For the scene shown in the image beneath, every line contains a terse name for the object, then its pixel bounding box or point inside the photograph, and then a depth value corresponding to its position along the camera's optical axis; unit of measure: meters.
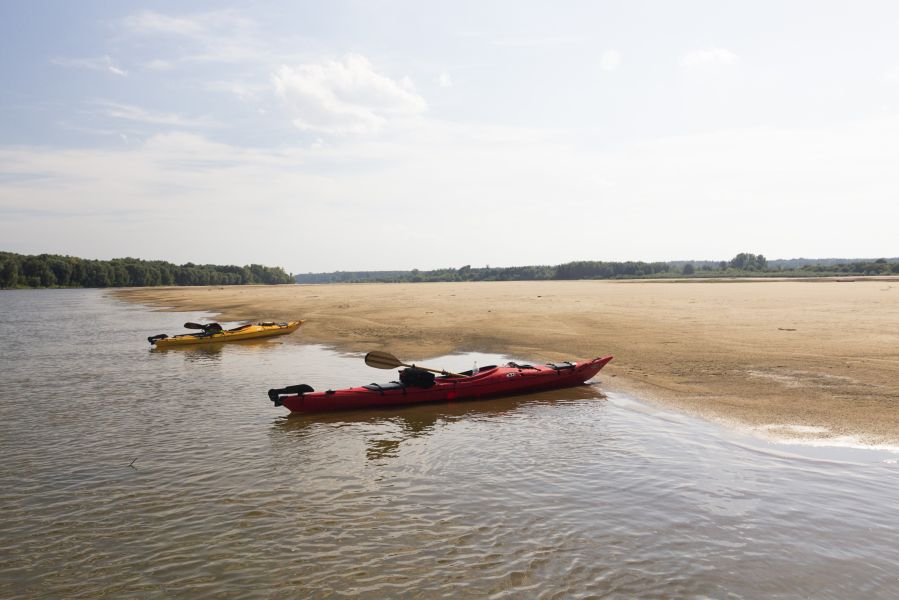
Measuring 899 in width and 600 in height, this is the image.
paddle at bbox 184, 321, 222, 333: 26.84
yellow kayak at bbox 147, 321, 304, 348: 25.48
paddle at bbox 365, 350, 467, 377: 15.34
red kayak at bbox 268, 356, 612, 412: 13.53
